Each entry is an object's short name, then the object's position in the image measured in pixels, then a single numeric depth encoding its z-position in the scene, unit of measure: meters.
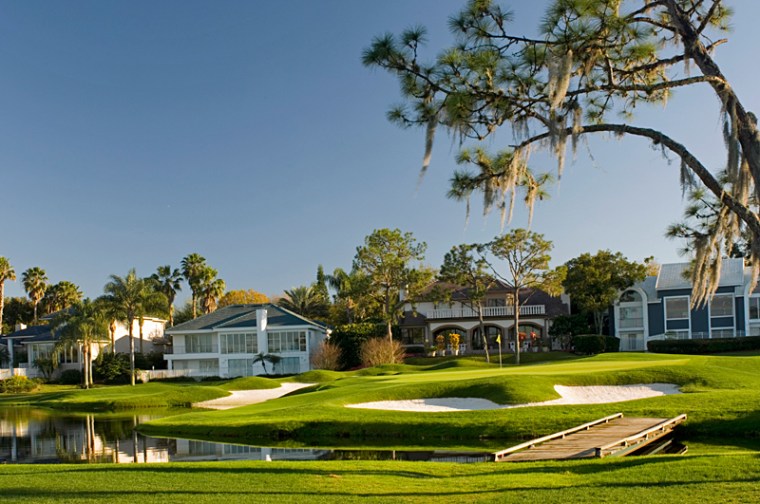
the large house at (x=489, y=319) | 61.59
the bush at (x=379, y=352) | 52.78
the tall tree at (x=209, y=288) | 73.69
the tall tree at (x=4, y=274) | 76.88
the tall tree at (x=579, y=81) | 9.98
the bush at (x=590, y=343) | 52.62
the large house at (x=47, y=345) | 62.53
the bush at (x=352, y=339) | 57.16
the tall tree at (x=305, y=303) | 74.38
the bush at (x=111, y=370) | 57.94
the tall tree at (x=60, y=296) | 82.81
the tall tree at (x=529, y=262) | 51.66
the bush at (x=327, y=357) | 54.50
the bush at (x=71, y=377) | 59.41
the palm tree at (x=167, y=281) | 73.25
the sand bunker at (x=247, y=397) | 37.34
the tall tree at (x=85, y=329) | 52.78
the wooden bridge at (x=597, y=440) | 13.95
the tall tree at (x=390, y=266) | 57.38
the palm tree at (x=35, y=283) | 81.50
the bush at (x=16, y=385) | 53.66
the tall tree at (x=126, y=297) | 55.00
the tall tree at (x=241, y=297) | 93.38
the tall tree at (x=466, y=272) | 54.59
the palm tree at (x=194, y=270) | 73.38
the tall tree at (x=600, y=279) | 54.34
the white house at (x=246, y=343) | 58.38
